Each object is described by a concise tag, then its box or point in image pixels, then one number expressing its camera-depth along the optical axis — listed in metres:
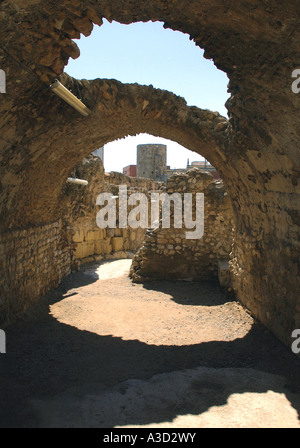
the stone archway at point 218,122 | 3.00
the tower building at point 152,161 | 30.50
